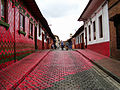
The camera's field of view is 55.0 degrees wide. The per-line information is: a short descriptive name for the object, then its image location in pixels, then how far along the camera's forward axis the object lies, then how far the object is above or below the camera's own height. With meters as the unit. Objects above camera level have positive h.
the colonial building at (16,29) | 5.50 +1.02
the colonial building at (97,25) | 8.85 +1.98
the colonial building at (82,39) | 19.94 +1.13
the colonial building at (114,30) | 7.17 +1.04
